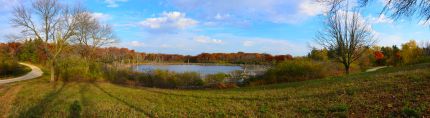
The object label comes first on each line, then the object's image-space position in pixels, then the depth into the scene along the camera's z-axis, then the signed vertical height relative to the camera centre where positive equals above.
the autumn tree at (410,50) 54.29 +1.83
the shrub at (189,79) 31.03 -1.54
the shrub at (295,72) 29.81 -0.93
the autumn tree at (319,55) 41.47 +0.86
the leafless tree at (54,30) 22.47 +2.46
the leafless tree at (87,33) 25.89 +3.18
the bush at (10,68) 38.69 -0.36
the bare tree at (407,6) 8.96 +1.51
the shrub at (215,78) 32.74 -1.56
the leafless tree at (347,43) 26.75 +1.51
